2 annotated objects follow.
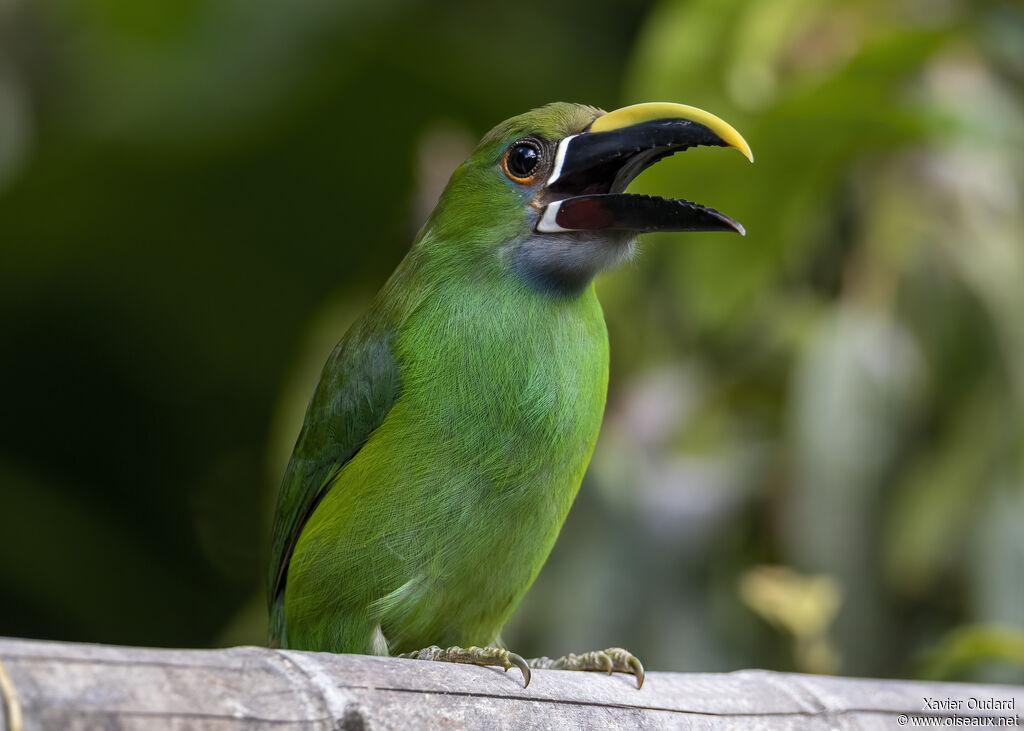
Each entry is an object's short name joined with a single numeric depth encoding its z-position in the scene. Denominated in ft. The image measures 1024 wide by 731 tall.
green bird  14.44
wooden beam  14.00
